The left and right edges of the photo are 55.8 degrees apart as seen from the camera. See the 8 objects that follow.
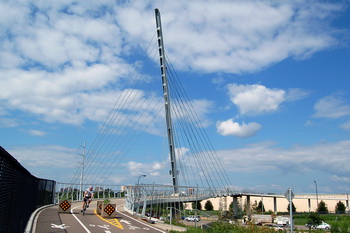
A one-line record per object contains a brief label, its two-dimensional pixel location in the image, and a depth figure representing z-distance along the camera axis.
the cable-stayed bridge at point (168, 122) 37.41
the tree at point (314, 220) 47.97
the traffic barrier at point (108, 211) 18.80
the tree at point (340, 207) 85.94
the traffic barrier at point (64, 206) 19.83
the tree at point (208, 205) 100.81
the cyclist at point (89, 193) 20.35
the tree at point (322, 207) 80.82
